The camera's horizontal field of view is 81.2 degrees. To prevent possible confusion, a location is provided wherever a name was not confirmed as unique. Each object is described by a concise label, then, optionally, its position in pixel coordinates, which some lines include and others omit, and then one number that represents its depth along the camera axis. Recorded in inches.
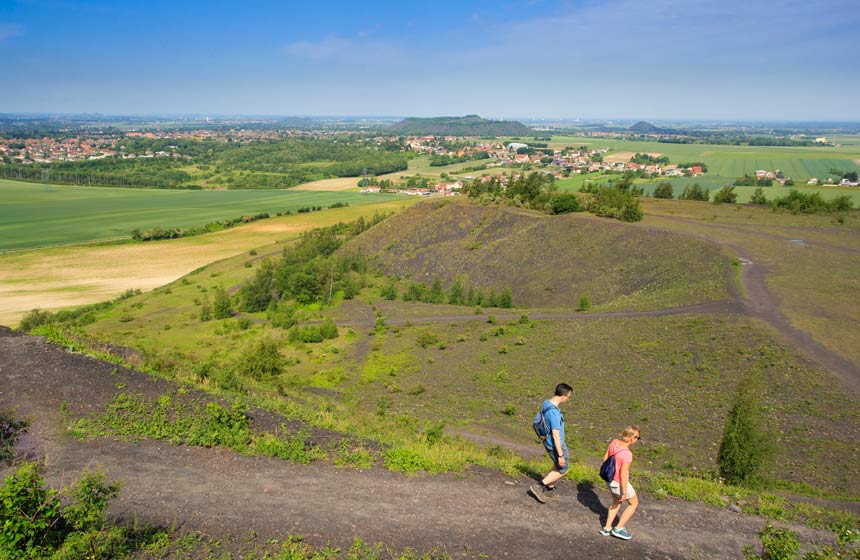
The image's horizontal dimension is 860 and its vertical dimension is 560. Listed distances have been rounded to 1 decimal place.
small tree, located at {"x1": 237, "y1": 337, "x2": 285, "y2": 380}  1206.9
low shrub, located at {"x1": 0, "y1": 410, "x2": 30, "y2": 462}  452.2
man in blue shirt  374.3
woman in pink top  341.1
